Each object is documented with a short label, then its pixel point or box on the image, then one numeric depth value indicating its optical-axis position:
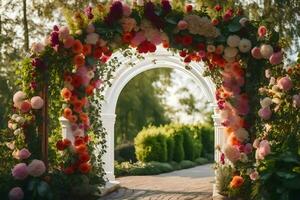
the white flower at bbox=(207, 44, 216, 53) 8.32
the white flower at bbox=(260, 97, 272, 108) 7.97
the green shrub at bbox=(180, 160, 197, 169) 18.10
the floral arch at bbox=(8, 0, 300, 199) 8.19
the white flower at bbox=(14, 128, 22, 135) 8.44
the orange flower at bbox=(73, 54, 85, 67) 8.25
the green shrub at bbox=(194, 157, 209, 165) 20.34
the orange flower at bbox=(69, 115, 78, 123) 8.46
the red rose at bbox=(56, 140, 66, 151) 8.38
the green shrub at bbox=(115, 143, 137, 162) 19.12
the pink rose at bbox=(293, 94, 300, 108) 7.80
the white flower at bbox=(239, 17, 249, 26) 8.29
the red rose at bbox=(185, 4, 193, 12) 8.30
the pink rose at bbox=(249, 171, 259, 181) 7.82
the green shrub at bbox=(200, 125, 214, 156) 23.22
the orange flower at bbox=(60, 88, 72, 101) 8.37
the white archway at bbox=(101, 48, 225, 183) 10.50
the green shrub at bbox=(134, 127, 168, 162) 16.58
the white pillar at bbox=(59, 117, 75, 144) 8.91
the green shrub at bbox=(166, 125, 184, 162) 18.56
